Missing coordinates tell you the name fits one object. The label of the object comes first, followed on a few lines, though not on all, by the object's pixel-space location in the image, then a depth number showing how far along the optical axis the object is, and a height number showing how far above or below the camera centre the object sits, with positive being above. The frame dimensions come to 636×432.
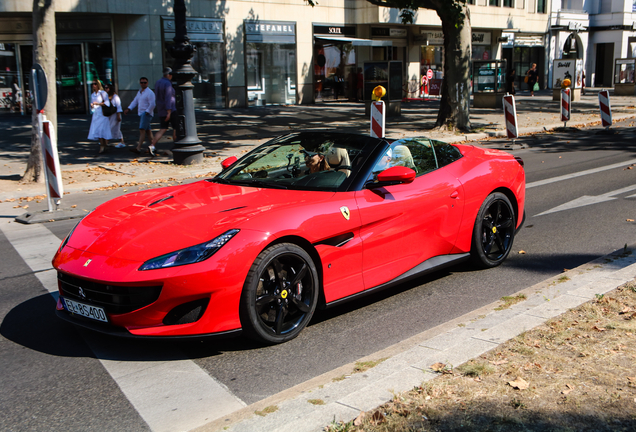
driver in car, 5.05 -0.48
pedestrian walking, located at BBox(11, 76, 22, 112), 23.67 +0.36
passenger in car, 5.21 -0.46
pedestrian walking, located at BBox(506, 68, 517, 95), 30.85 +0.92
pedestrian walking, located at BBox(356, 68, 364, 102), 32.44 +0.94
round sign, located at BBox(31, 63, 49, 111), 9.34 +0.27
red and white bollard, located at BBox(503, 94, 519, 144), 15.53 -0.36
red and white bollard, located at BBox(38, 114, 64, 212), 8.97 -0.82
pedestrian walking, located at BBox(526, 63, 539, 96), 35.39 +1.34
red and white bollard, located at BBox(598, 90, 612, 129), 19.00 -0.22
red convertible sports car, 3.82 -0.92
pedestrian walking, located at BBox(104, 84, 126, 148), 14.98 -0.33
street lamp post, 13.22 +0.35
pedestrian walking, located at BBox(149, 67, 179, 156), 14.73 +0.04
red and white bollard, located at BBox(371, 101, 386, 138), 14.50 -0.37
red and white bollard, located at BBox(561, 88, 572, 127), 19.34 -0.09
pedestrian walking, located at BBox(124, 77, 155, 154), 14.73 -0.08
